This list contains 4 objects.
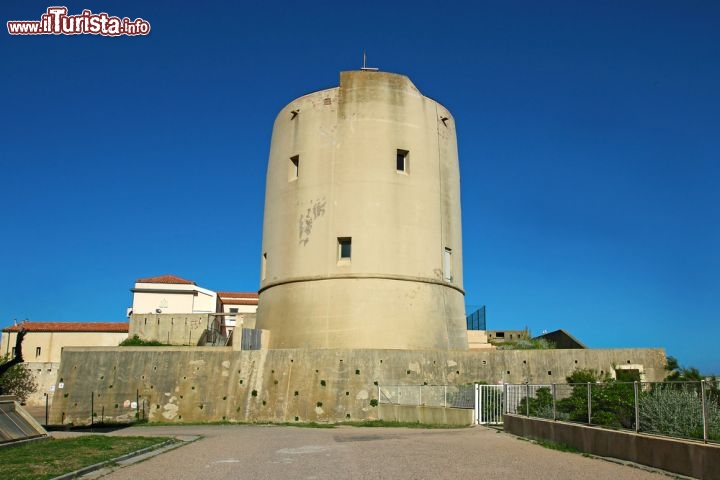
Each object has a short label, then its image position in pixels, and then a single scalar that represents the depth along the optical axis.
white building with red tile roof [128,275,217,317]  58.75
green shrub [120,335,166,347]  32.62
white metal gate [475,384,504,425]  19.42
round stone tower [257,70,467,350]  27.31
